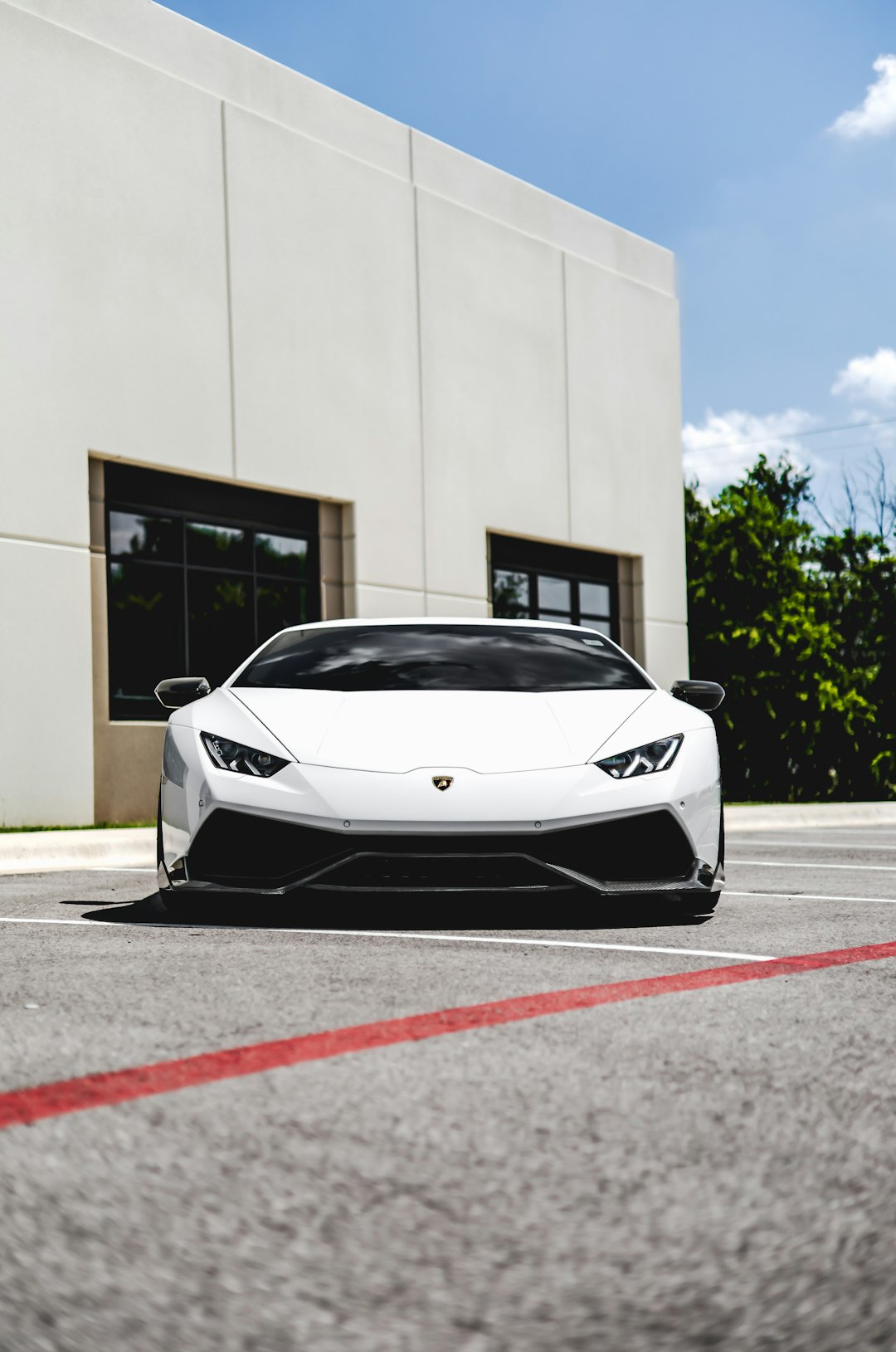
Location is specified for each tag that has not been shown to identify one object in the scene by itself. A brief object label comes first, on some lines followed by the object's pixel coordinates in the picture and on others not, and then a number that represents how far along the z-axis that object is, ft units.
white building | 50.19
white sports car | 18.72
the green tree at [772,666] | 90.89
